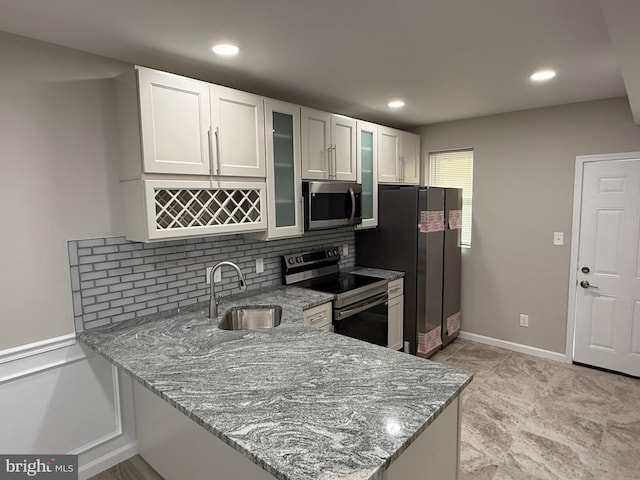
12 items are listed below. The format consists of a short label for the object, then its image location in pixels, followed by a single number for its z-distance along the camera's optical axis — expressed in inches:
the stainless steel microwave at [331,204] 111.7
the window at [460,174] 158.7
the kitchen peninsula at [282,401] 43.3
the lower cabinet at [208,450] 53.4
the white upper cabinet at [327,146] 111.7
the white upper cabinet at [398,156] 142.5
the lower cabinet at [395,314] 134.0
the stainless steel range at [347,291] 114.7
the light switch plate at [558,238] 136.6
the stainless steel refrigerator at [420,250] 135.2
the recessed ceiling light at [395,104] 124.1
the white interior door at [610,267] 123.8
